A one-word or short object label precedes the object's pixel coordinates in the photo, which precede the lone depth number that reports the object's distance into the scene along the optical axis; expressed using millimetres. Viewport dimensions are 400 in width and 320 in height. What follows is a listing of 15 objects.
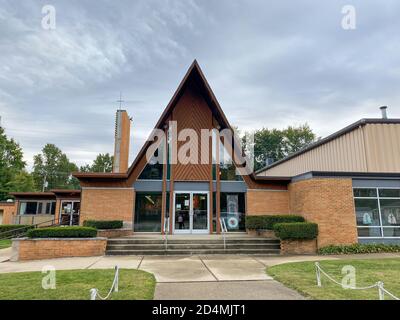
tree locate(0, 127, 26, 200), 36250
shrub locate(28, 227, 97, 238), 10750
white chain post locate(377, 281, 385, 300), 4560
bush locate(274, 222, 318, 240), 11547
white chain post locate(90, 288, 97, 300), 3752
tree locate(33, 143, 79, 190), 60812
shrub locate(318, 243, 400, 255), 11680
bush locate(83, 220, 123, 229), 13055
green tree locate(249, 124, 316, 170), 48469
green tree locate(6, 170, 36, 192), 38103
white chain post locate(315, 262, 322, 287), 6143
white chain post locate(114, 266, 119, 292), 5475
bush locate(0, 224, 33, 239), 20500
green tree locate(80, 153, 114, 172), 58344
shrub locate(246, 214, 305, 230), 13116
